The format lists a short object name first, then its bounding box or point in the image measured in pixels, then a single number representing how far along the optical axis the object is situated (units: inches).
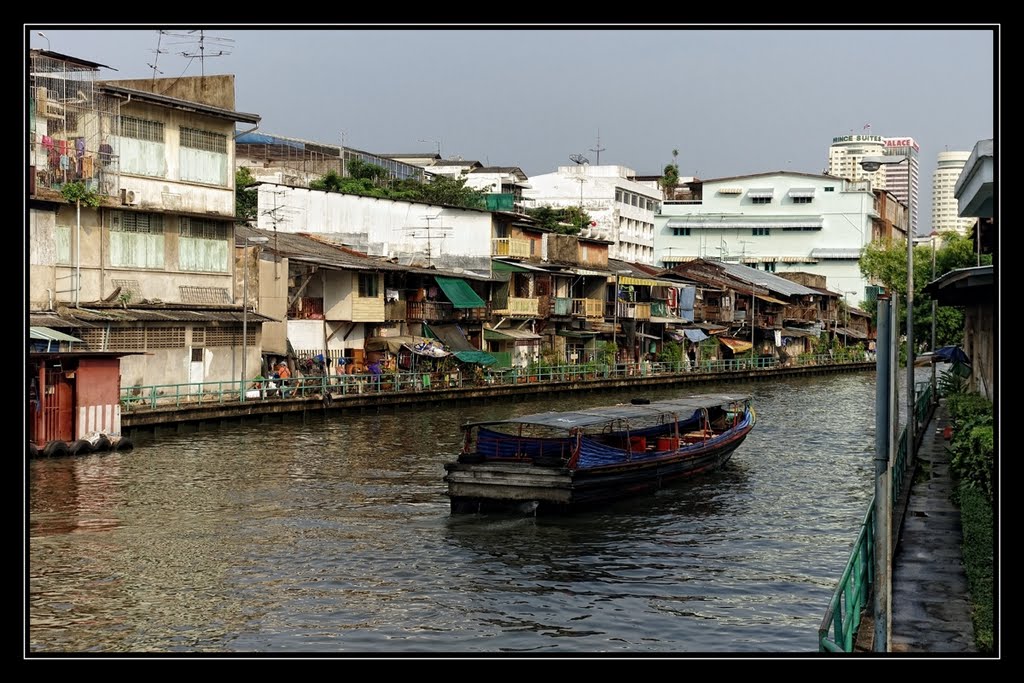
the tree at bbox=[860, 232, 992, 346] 2920.8
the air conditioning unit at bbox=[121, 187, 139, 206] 1688.0
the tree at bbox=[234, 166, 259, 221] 3090.6
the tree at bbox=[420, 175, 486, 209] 3430.1
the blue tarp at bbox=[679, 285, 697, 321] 3427.7
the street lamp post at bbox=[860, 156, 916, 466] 1071.0
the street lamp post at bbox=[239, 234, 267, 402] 1769.2
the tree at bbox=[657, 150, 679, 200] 5551.2
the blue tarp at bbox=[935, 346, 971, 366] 1916.8
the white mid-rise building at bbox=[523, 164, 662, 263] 4453.7
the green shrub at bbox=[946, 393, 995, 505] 842.8
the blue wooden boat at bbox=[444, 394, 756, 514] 1019.9
